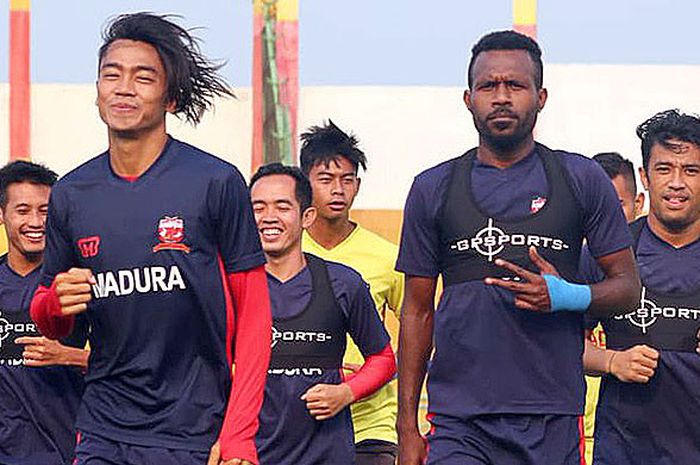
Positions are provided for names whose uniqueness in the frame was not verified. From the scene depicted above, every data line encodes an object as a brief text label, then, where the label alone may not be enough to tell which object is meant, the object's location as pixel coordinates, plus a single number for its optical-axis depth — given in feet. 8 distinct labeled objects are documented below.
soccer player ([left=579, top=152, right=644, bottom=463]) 55.94
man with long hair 33.83
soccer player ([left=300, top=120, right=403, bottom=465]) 52.17
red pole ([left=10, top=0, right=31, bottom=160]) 121.93
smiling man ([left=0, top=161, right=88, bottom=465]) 47.36
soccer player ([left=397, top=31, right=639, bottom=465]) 37.80
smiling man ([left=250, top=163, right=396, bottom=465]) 46.85
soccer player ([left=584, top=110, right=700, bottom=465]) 44.15
